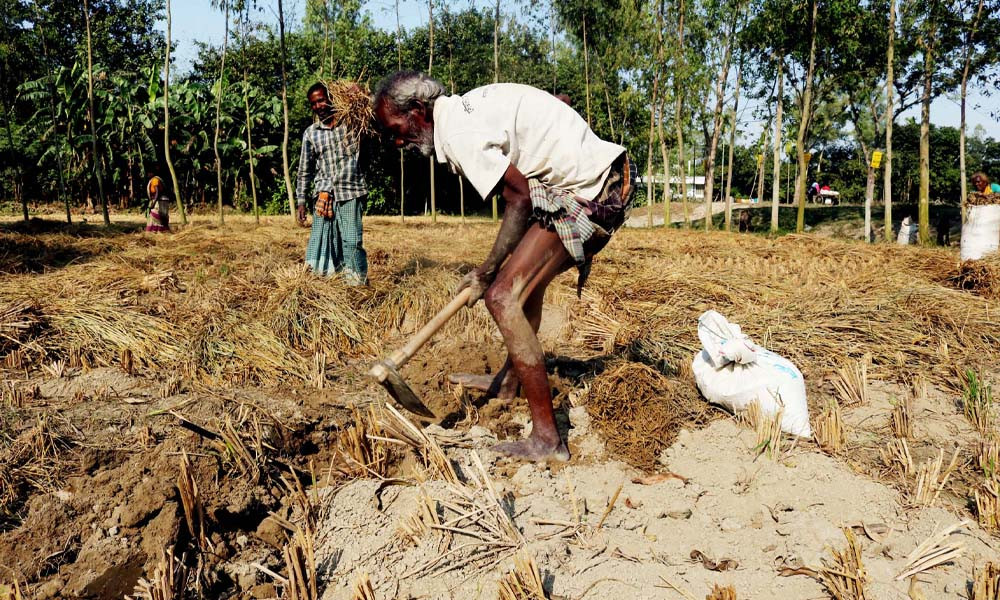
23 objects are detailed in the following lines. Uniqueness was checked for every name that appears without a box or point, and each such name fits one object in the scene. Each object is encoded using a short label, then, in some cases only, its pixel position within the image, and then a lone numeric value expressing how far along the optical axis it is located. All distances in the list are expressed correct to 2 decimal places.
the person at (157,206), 8.87
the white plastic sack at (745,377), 2.76
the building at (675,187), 50.57
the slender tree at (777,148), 15.43
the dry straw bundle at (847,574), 1.64
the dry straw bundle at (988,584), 1.58
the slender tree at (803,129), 14.52
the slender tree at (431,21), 15.75
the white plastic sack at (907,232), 14.77
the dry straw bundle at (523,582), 1.64
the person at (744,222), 18.84
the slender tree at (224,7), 13.16
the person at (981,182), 9.09
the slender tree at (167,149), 11.10
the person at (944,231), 14.58
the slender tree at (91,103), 10.28
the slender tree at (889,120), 13.22
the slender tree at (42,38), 11.49
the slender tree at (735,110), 17.40
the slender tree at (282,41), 11.84
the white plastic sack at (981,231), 7.46
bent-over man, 2.42
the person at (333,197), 4.96
